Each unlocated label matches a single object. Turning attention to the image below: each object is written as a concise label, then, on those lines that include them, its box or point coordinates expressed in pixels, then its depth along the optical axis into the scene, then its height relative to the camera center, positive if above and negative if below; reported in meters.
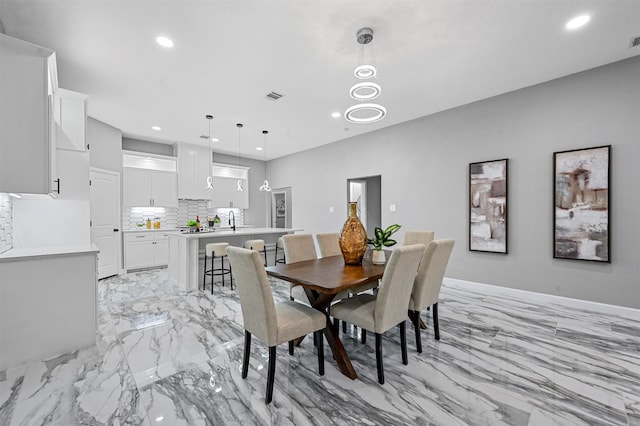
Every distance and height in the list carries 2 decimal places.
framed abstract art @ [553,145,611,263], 3.25 +0.07
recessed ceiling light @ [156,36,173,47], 2.66 +1.64
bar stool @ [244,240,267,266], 4.84 -0.61
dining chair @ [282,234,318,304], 3.01 -0.44
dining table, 1.96 -0.52
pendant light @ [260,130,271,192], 5.66 +1.57
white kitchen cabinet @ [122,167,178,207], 5.82 +0.49
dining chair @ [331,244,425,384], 1.95 -0.70
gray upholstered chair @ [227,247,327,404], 1.76 -0.75
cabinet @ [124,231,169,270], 5.64 -0.83
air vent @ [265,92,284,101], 3.91 +1.62
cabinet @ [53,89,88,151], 3.34 +1.14
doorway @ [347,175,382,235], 7.16 +0.23
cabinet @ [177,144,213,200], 6.59 +0.94
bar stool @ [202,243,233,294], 4.41 -0.65
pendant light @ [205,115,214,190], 4.81 +1.33
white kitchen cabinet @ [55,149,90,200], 3.37 +0.44
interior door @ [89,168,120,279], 4.91 -0.16
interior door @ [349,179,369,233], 6.98 +0.33
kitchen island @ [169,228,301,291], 4.32 -0.65
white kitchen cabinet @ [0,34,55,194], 2.05 +0.70
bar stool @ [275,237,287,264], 5.64 -0.76
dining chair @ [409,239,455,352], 2.37 -0.59
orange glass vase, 2.62 -0.30
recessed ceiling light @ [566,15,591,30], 2.45 +1.69
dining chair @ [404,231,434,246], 3.44 -0.35
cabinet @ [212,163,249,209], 7.30 +0.64
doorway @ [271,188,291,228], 7.90 +0.06
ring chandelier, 2.39 +1.17
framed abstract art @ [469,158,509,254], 3.99 +0.06
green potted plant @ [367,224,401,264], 2.71 -0.32
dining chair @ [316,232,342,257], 3.51 -0.44
